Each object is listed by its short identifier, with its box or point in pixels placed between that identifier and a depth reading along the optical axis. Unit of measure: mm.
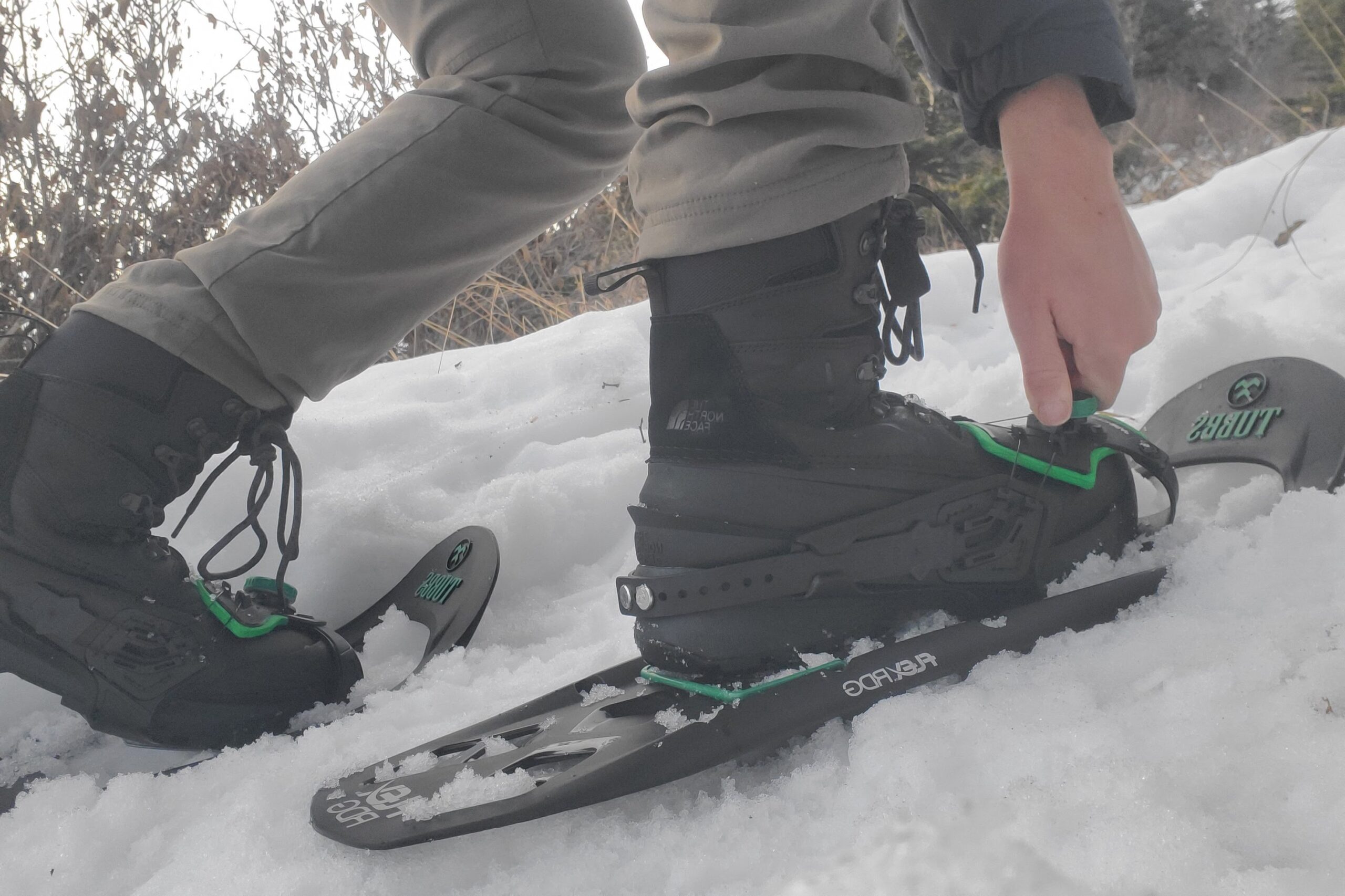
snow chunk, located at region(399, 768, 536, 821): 770
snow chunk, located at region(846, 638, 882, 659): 931
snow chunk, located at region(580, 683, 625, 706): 961
